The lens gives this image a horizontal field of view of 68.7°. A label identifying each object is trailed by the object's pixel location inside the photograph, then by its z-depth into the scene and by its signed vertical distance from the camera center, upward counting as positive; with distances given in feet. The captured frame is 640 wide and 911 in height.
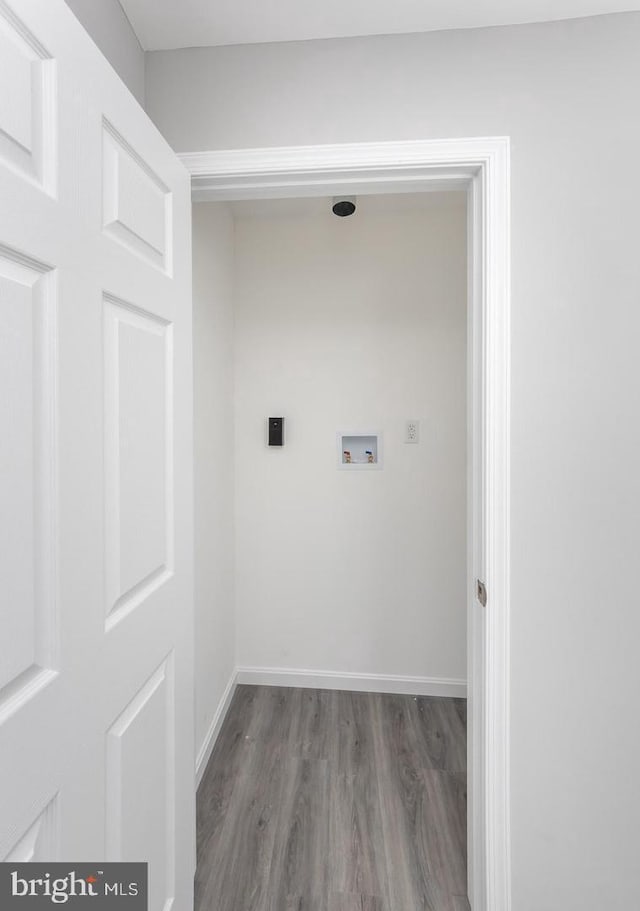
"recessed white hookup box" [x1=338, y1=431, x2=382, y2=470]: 7.99 -0.03
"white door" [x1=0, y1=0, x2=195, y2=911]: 2.03 -0.06
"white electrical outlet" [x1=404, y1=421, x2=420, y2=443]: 7.89 +0.29
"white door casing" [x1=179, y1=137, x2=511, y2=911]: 3.95 +0.90
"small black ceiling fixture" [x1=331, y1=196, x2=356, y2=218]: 7.02 +3.69
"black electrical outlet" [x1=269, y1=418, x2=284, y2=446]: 7.98 +0.28
